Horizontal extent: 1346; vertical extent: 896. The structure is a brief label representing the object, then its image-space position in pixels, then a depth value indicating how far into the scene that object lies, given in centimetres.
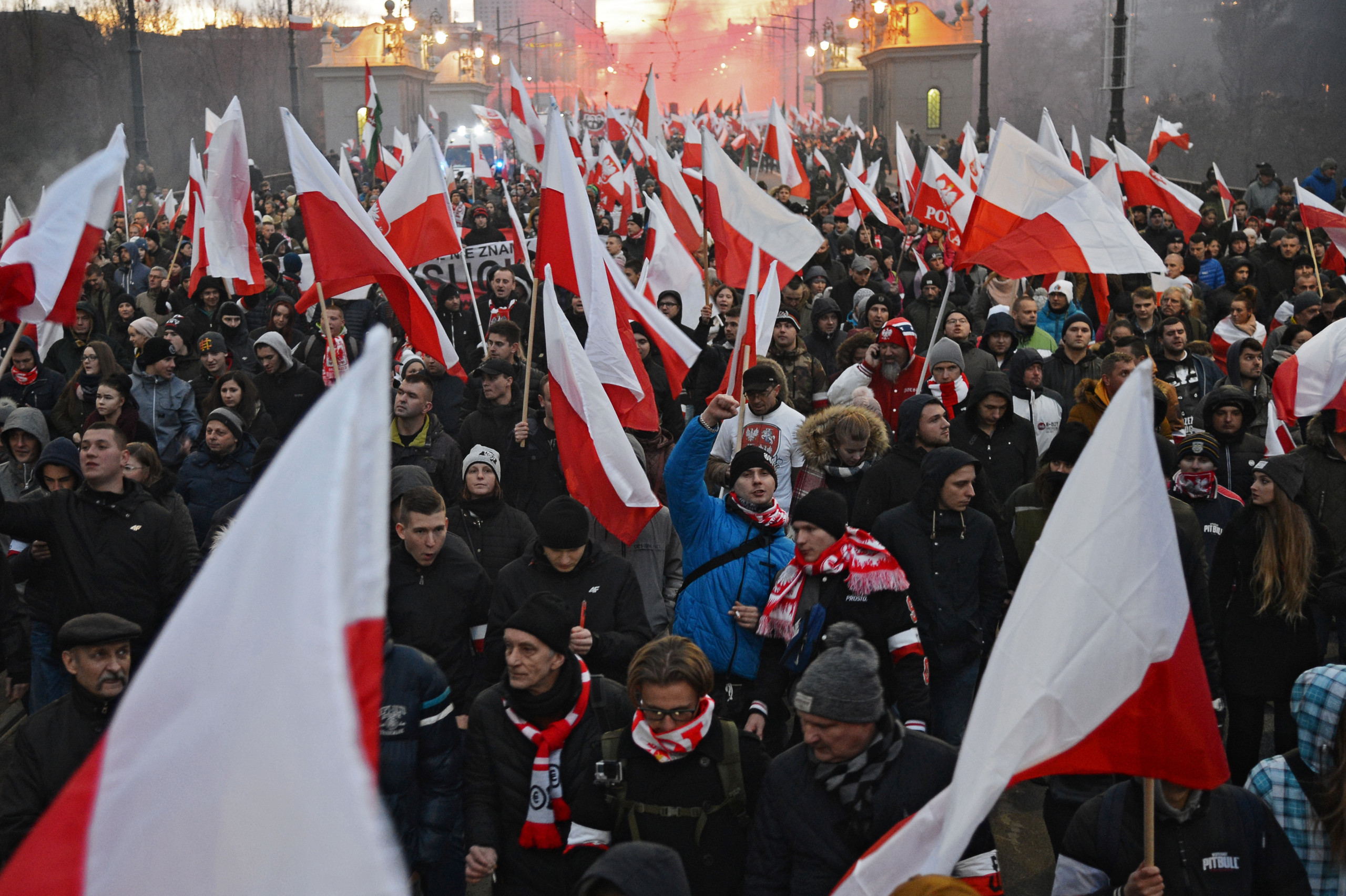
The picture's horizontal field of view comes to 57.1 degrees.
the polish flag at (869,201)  1422
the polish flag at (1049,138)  1161
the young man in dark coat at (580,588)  444
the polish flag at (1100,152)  1297
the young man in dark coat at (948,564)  489
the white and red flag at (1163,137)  1725
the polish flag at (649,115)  1600
